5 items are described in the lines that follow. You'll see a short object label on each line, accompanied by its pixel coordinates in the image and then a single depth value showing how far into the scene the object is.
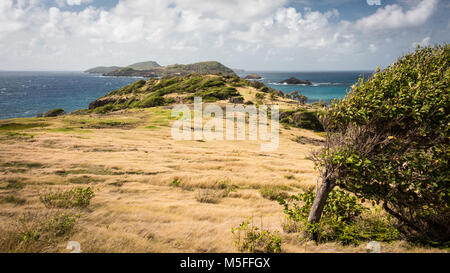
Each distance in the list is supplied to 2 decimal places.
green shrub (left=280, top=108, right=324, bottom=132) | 59.62
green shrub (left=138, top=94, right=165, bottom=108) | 82.70
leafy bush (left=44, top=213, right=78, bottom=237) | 6.65
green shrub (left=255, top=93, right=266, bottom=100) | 77.47
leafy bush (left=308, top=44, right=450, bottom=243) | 6.03
